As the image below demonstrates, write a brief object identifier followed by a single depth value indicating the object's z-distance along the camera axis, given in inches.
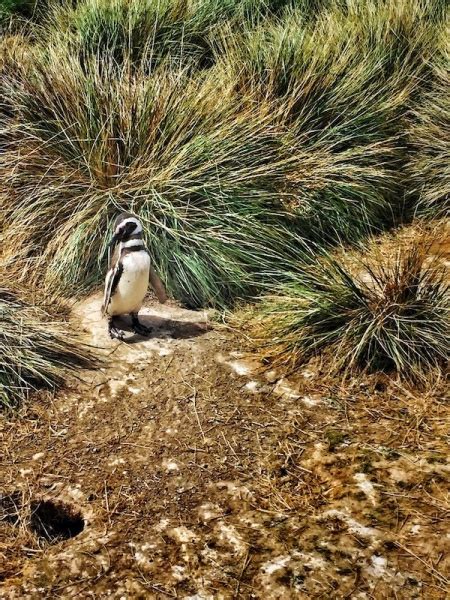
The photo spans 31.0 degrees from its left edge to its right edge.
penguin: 159.5
